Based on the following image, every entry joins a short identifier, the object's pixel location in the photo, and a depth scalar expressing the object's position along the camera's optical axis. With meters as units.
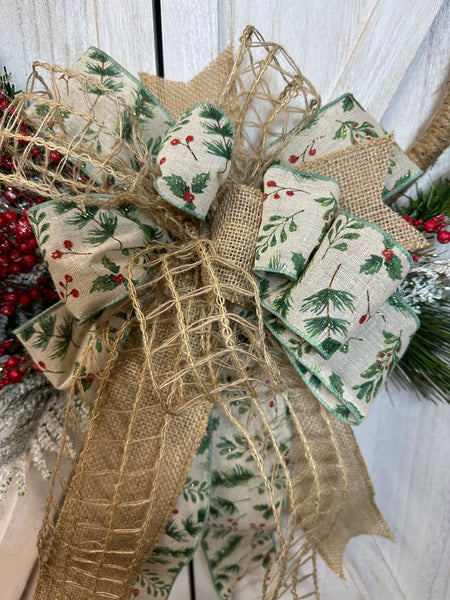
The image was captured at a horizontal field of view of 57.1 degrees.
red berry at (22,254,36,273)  0.51
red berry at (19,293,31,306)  0.55
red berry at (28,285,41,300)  0.55
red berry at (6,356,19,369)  0.55
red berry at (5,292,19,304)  0.54
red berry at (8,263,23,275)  0.51
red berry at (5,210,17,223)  0.49
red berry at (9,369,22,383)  0.54
